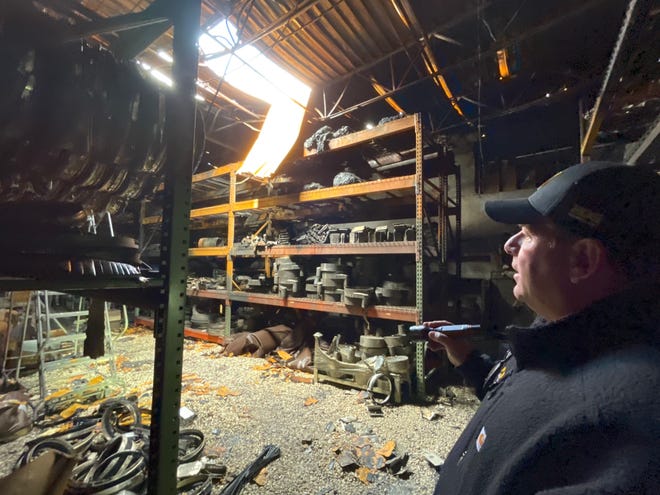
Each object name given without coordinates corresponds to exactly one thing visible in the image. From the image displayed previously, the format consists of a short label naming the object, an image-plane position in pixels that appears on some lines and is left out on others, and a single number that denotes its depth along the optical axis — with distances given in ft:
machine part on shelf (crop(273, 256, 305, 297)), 13.74
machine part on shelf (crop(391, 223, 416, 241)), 11.22
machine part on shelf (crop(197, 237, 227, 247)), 19.63
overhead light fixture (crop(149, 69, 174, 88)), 10.46
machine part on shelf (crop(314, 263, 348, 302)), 12.55
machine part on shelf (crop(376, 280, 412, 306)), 11.29
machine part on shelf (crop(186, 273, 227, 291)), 17.98
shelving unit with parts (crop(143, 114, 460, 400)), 10.60
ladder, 9.84
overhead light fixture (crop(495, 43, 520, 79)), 11.10
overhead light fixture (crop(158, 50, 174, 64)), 10.39
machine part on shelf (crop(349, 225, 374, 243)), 12.10
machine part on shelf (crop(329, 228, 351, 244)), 12.80
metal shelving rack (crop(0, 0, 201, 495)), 3.09
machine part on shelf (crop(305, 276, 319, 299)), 13.37
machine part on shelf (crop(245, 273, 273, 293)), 15.70
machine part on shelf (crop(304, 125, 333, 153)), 12.87
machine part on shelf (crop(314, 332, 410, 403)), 9.93
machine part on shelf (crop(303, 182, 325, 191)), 13.56
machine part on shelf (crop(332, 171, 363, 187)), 12.46
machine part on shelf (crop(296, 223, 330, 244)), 13.93
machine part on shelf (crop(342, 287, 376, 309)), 11.16
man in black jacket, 1.54
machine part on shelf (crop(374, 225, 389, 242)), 11.80
